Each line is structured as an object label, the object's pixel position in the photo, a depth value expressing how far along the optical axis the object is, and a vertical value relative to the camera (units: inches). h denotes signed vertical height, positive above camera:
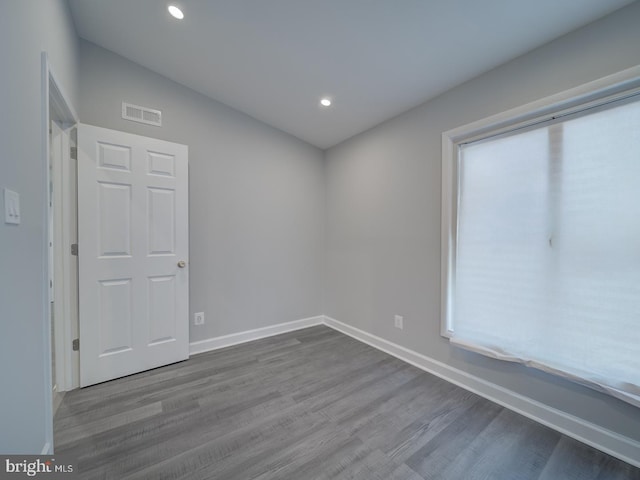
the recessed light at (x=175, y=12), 71.2 +63.5
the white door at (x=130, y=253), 81.1 -6.4
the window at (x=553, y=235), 55.4 +0.8
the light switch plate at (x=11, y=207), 39.5 +4.3
